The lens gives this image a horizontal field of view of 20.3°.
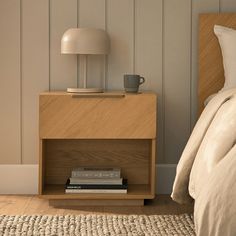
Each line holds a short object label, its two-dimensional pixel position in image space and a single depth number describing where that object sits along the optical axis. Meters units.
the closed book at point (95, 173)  3.40
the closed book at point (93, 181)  3.37
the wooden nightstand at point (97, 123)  3.27
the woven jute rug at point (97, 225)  2.76
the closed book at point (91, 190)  3.36
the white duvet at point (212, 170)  2.03
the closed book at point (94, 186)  3.36
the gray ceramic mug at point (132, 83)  3.39
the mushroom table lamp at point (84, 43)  3.35
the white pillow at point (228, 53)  3.37
